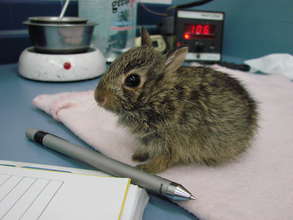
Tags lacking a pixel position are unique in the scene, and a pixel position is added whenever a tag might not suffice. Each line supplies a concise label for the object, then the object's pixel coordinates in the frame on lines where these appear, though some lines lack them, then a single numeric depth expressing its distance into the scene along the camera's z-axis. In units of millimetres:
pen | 179
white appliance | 348
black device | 469
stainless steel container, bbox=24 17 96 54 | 334
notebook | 158
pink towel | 180
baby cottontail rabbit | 217
